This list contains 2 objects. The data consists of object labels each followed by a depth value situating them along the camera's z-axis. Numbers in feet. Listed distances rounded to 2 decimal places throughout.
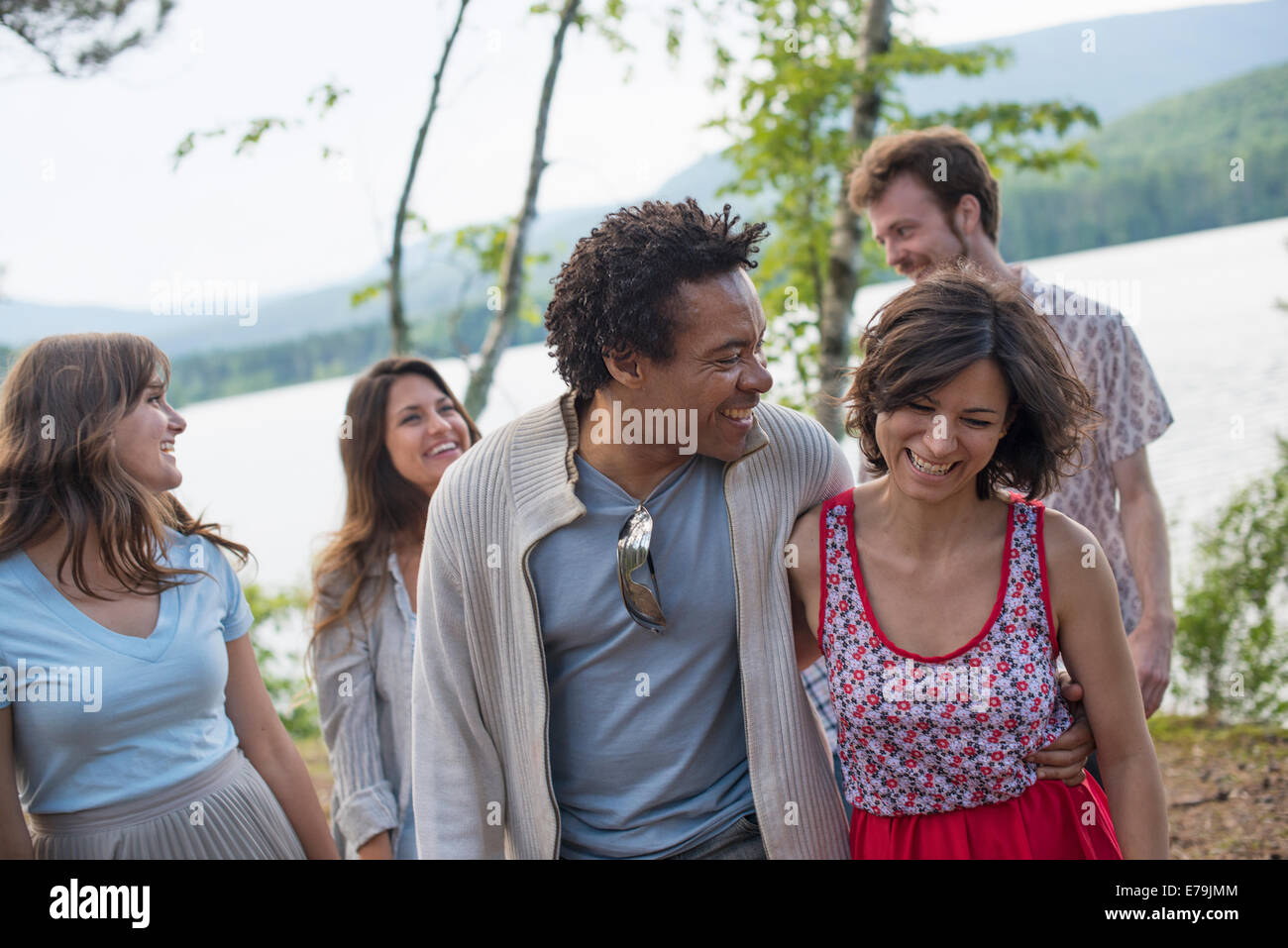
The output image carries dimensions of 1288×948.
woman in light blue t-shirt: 7.22
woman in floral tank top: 6.40
